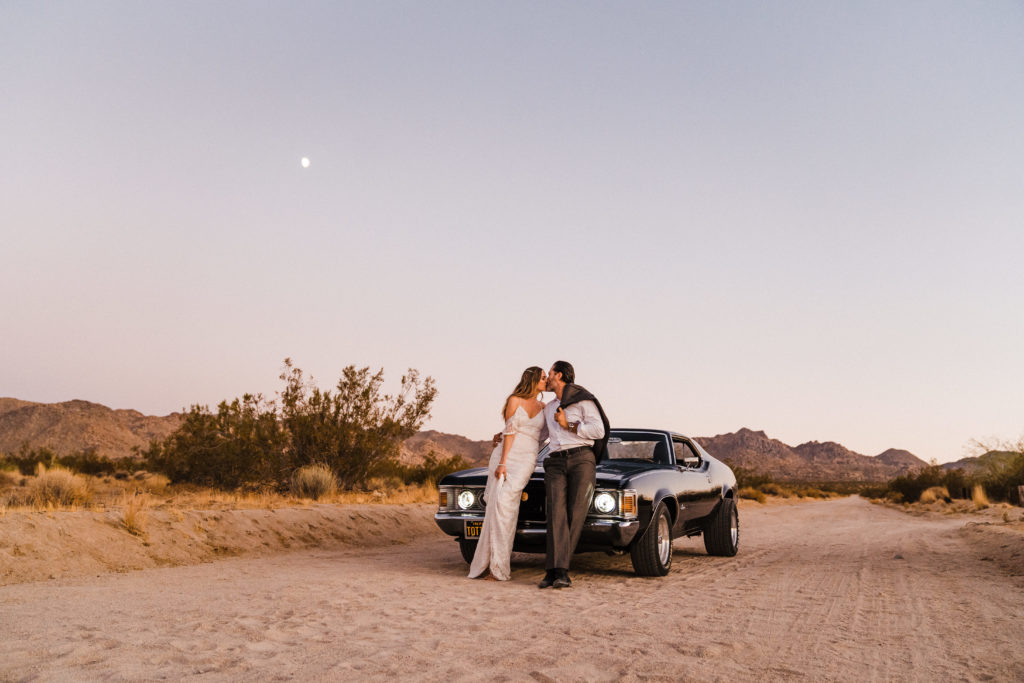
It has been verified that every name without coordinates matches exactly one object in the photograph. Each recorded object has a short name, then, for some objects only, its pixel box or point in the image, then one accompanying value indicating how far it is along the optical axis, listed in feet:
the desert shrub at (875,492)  174.60
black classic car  26.61
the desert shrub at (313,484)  62.95
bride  26.94
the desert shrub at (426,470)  83.56
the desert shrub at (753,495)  128.82
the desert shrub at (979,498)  92.17
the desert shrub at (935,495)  122.52
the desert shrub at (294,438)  70.69
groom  25.84
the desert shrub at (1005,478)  97.40
